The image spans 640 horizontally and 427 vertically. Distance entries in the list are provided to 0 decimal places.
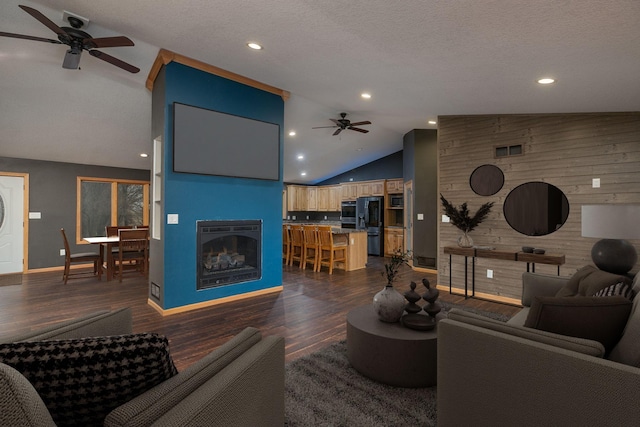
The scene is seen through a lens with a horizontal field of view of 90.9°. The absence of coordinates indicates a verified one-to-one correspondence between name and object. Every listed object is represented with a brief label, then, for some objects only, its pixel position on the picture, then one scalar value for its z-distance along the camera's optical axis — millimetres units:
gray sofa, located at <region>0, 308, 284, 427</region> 636
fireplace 4051
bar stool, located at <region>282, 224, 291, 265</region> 6986
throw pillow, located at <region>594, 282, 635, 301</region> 1740
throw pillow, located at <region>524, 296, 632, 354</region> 1457
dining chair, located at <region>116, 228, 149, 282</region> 5273
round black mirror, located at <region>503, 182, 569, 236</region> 4078
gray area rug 1794
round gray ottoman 2064
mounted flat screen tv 3809
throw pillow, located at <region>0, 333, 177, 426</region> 816
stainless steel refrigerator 8664
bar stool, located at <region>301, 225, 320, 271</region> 6285
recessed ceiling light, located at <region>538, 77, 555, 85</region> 2962
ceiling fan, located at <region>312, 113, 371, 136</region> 5648
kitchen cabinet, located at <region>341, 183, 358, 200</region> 9547
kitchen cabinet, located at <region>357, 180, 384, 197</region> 8872
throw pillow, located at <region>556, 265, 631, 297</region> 1914
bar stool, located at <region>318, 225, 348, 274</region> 6043
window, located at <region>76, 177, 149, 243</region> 6828
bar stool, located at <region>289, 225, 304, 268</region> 6703
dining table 5371
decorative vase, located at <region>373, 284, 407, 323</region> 2338
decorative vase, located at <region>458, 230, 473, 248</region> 4543
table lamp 2301
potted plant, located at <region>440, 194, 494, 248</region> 4480
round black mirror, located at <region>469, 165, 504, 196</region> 4484
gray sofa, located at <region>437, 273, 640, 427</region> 1134
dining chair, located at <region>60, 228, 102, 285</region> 5215
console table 3815
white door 6004
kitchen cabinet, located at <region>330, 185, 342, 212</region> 10117
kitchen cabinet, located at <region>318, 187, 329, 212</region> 10523
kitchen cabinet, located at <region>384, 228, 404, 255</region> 8258
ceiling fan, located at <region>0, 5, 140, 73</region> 2819
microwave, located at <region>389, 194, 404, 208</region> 8492
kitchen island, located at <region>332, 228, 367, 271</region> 6410
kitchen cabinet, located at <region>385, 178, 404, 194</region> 8508
